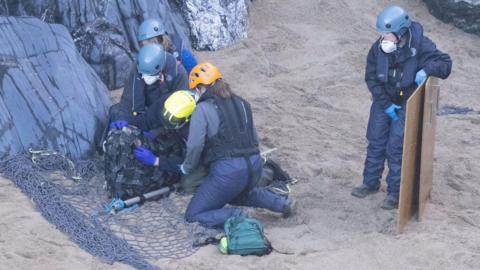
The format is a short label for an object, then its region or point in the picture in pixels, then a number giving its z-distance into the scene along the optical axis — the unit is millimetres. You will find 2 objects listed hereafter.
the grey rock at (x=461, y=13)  22344
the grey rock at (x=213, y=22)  21031
